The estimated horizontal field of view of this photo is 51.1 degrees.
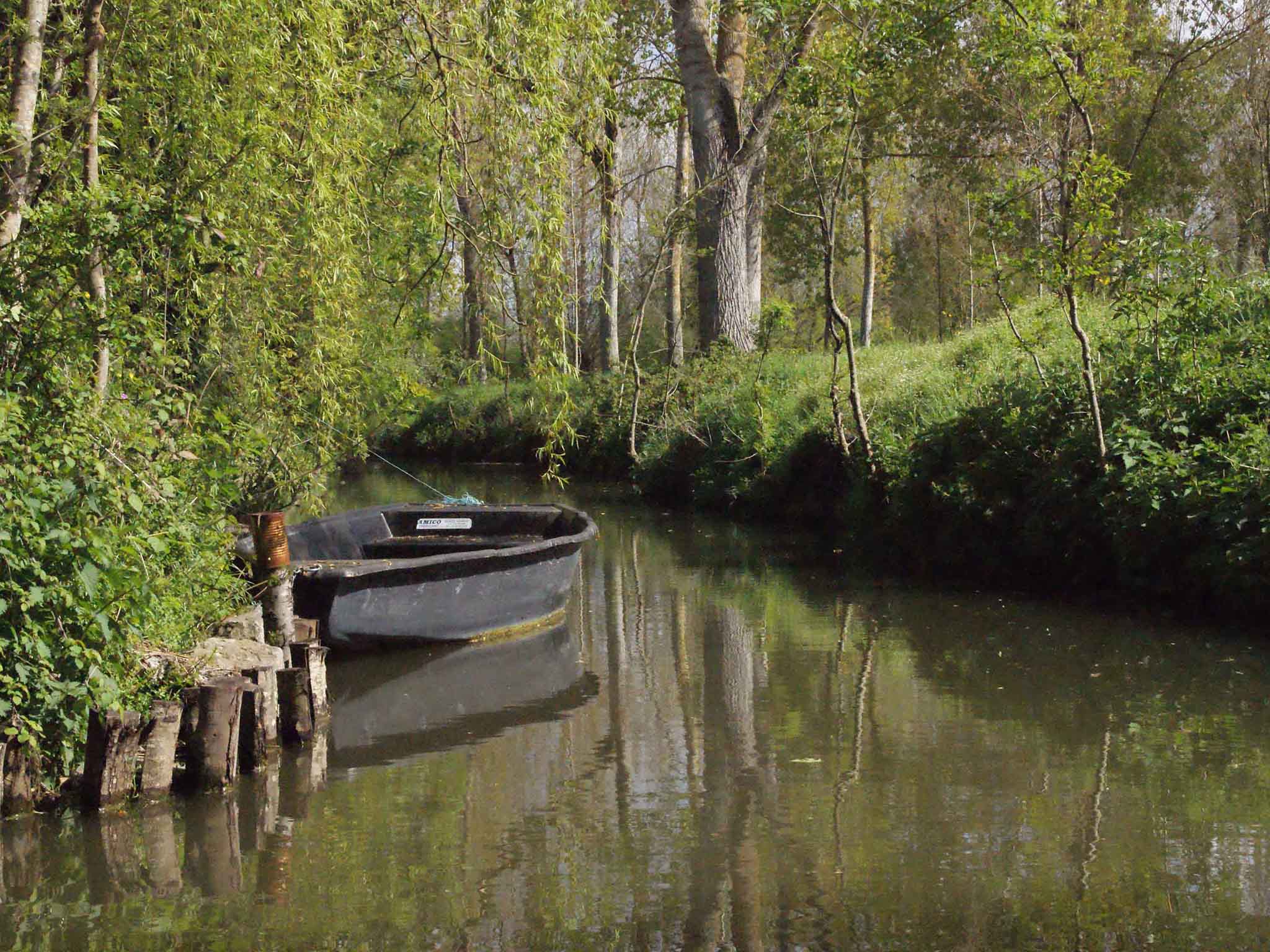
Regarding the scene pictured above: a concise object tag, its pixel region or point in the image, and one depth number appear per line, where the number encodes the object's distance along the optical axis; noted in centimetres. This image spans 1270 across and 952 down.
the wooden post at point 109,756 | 604
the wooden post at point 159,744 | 619
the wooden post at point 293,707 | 748
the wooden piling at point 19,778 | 588
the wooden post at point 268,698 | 701
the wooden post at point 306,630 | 875
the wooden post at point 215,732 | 645
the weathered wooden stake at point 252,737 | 689
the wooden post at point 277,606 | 833
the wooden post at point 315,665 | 795
